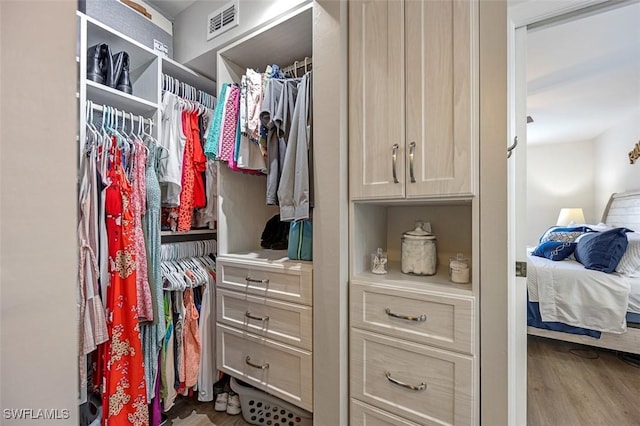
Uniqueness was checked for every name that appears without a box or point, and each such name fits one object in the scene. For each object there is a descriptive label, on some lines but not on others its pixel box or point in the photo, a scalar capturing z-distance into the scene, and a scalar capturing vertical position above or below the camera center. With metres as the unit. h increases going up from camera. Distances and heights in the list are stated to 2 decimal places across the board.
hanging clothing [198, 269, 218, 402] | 1.59 -0.79
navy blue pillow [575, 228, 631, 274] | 2.03 -0.29
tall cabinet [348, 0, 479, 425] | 0.92 +0.12
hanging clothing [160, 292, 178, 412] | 1.42 -0.80
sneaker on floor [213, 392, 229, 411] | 1.55 -1.09
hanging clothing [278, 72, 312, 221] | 1.20 +0.24
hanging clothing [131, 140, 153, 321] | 1.27 -0.12
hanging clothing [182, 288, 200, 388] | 1.51 -0.74
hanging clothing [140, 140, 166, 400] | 1.33 -0.35
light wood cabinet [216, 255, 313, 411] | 1.22 -0.55
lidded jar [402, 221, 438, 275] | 1.17 -0.18
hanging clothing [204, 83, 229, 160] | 1.45 +0.44
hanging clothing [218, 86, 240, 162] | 1.44 +0.44
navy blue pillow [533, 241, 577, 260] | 2.43 -0.35
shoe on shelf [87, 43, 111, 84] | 1.33 +0.76
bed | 1.92 -0.67
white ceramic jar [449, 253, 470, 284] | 1.04 -0.23
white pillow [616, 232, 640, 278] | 2.00 -0.36
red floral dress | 1.18 -0.47
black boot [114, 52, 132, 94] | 1.45 +0.71
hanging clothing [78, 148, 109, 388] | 1.10 -0.25
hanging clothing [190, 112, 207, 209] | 1.64 +0.29
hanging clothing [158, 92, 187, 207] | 1.46 +0.36
